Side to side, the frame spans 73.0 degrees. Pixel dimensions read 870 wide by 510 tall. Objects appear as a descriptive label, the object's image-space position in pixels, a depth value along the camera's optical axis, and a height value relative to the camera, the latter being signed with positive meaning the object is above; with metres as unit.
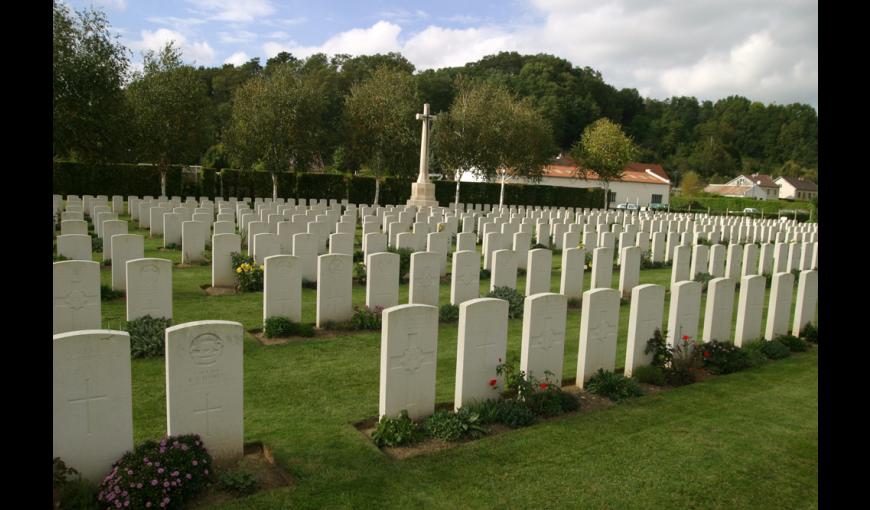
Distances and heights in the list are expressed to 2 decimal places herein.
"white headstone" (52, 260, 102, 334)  7.36 -1.50
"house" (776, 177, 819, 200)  80.75 +2.90
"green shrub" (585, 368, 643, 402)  6.72 -2.13
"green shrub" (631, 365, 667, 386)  7.16 -2.09
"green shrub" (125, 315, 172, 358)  7.42 -2.00
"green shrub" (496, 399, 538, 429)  5.86 -2.18
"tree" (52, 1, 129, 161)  20.27 +3.06
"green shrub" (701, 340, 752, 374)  7.79 -2.03
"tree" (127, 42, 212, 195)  28.02 +3.42
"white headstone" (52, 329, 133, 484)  4.15 -1.60
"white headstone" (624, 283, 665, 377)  7.13 -1.45
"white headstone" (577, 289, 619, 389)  6.89 -1.53
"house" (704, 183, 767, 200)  79.88 +2.21
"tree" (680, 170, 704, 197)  72.36 +2.48
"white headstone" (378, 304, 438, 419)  5.54 -1.60
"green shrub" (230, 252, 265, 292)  11.30 -1.71
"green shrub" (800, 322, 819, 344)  9.48 -1.98
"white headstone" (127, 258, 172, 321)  7.82 -1.44
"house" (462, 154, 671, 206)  60.94 +1.73
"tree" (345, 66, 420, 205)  33.59 +3.74
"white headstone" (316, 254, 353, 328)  9.00 -1.52
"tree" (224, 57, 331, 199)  29.97 +3.16
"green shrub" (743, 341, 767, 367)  8.12 -2.04
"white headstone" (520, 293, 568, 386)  6.37 -1.51
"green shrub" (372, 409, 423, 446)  5.40 -2.22
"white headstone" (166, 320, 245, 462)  4.56 -1.61
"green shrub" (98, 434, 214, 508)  4.07 -2.10
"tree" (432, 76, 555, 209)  35.28 +3.58
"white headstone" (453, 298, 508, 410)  5.96 -1.56
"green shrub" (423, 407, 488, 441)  5.54 -2.21
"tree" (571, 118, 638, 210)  44.19 +3.61
